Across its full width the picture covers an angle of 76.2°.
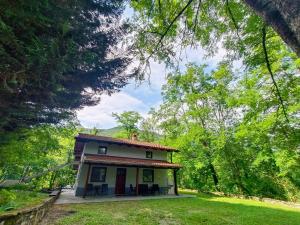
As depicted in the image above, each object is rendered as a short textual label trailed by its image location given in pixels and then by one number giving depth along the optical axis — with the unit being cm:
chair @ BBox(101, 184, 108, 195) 1454
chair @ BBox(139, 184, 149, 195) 1608
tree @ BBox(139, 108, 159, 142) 3008
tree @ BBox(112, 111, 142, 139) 3125
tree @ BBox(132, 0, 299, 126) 417
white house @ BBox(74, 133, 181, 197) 1429
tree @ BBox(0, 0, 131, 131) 387
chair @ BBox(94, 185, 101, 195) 1413
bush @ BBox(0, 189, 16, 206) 427
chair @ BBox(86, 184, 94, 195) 1398
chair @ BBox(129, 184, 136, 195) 1577
